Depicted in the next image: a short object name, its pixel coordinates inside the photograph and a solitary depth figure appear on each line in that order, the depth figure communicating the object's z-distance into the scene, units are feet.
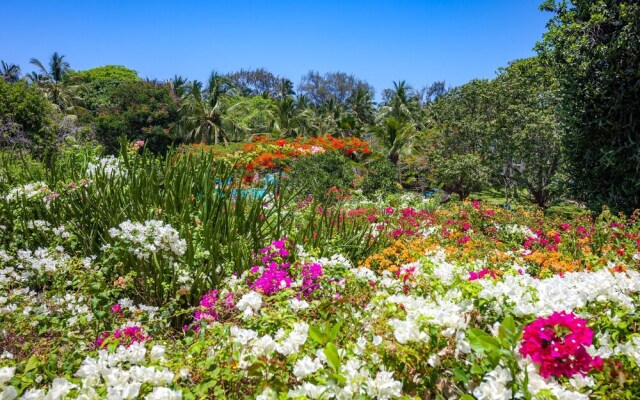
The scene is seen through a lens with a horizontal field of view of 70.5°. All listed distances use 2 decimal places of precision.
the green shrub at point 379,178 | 46.39
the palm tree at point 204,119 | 98.27
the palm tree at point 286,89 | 154.71
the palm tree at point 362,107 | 129.29
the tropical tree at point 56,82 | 114.42
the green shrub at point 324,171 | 43.21
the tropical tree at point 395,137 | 75.97
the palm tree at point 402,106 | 110.32
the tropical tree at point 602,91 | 26.32
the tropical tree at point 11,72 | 123.44
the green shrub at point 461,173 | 56.95
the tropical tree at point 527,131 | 49.24
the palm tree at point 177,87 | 115.28
